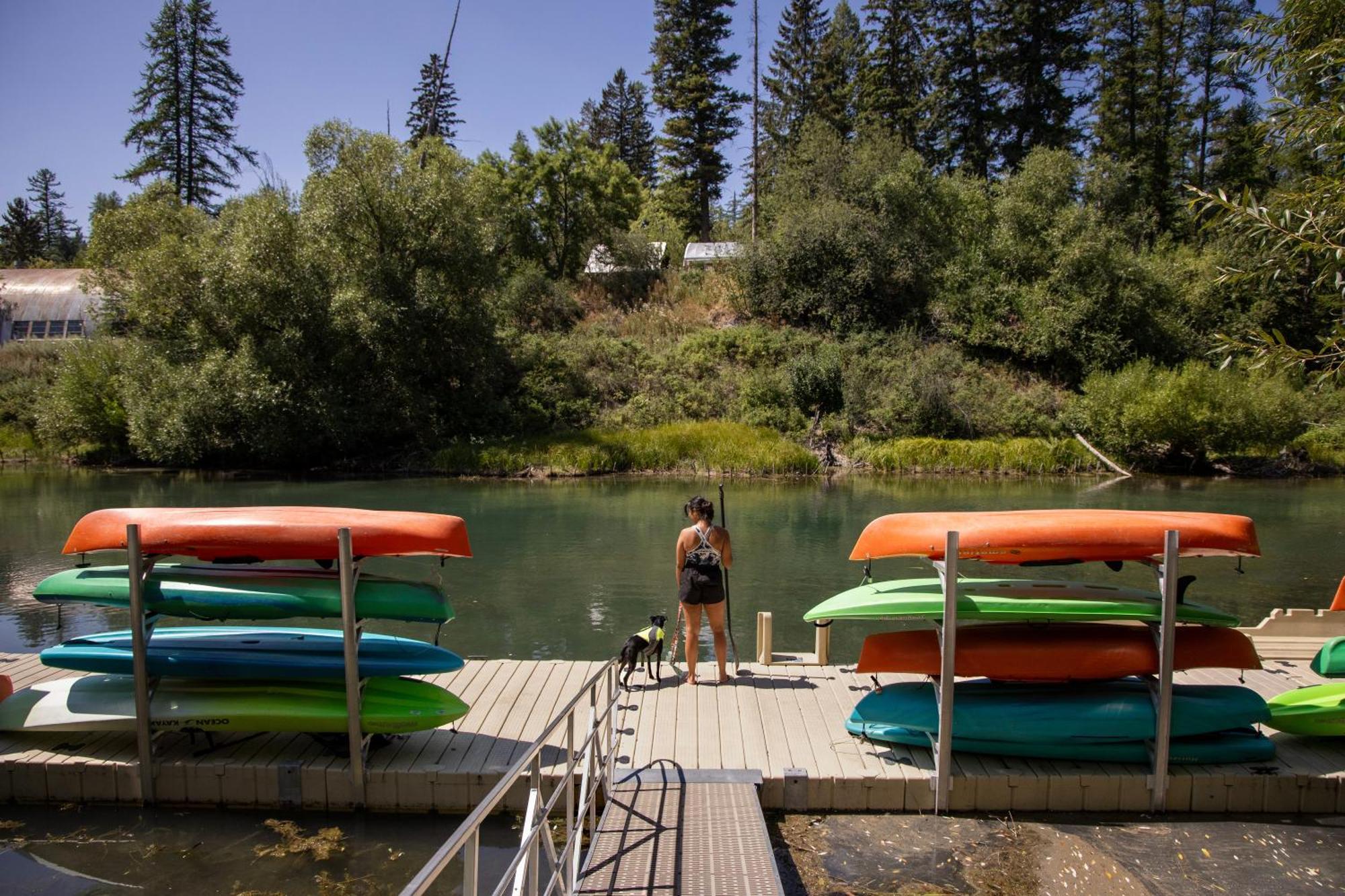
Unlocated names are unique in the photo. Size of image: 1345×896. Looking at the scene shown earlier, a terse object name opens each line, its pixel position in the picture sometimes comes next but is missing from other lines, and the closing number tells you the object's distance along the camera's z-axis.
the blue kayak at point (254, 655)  5.86
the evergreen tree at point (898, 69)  45.66
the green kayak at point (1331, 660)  5.98
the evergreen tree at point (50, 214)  73.94
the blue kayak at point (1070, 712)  5.64
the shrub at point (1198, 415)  26.92
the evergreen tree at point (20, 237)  62.91
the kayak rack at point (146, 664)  5.52
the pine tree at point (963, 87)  44.25
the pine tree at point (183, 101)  42.34
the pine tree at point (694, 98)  49.06
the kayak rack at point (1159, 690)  5.34
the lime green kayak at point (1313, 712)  5.86
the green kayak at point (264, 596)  5.84
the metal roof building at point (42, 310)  39.47
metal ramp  4.27
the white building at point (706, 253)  40.19
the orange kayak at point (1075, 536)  5.57
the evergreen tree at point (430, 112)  49.38
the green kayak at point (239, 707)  5.73
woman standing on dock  6.95
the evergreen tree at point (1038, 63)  42.78
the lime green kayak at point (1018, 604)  5.62
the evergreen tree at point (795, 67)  50.38
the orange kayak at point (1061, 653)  5.70
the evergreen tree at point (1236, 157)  39.81
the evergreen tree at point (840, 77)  47.47
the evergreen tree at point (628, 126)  63.28
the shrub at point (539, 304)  35.84
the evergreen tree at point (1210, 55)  40.25
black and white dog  6.70
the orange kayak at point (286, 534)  5.77
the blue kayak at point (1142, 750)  5.65
